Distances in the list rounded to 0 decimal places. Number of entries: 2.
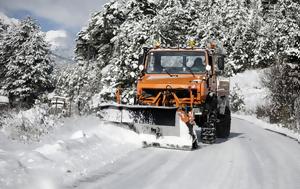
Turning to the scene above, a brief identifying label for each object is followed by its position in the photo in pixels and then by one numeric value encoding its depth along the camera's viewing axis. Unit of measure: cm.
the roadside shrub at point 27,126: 898
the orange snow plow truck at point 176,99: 930
